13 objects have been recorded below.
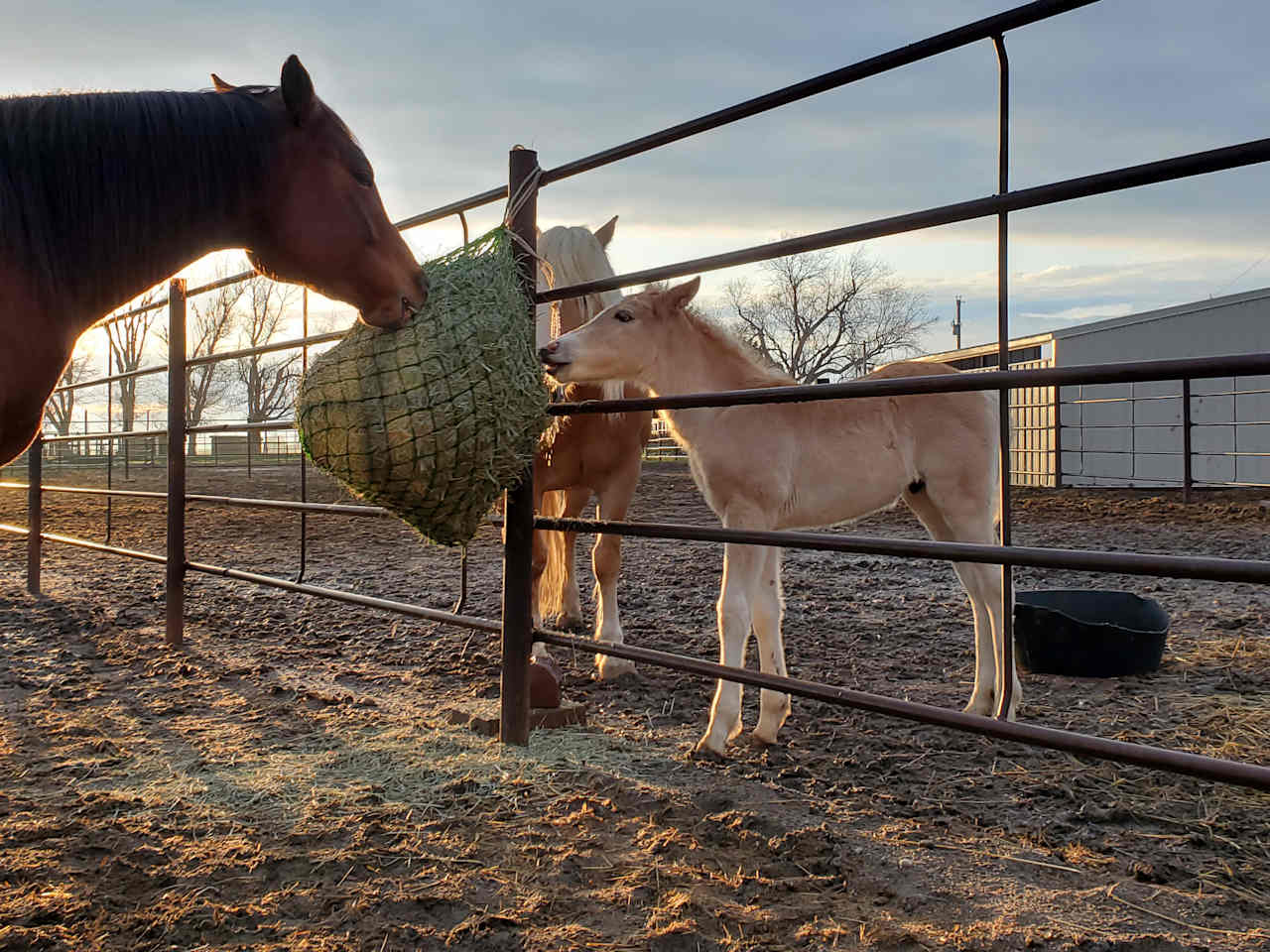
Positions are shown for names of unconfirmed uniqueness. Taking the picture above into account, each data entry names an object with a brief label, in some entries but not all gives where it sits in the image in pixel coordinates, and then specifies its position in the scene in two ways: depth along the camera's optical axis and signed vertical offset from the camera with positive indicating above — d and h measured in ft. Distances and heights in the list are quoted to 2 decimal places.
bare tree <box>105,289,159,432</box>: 103.09 +15.33
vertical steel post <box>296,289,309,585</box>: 11.06 +2.06
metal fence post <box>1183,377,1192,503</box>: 34.51 +1.17
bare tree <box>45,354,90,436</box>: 137.60 +17.97
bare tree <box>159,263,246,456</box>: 91.18 +13.55
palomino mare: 13.16 +0.47
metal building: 53.88 +4.74
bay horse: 5.91 +2.01
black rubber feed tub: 11.43 -2.12
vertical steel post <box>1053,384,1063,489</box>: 50.98 +1.88
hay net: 6.68 +0.55
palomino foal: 9.70 +0.32
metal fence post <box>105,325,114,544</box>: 20.89 +0.65
